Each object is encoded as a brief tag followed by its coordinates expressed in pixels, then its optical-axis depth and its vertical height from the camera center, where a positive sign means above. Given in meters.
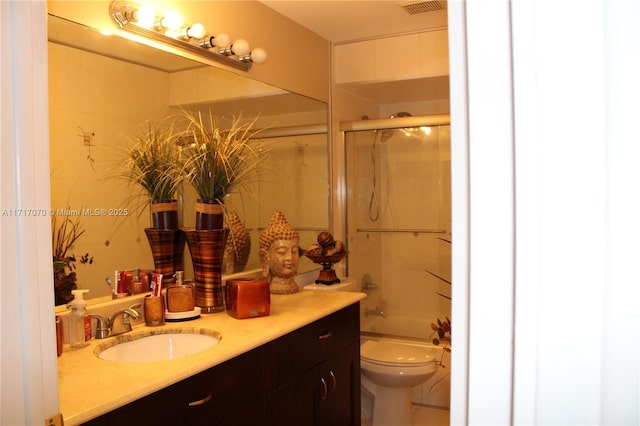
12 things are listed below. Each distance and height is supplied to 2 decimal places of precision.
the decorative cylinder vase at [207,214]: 1.99 -0.06
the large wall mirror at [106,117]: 1.68 +0.30
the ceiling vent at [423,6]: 2.76 +1.05
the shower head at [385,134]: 3.57 +0.44
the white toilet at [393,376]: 2.80 -1.00
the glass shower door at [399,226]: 3.55 -0.21
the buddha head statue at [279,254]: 2.47 -0.28
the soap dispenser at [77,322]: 1.60 -0.39
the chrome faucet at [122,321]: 1.73 -0.42
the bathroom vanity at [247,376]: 1.26 -0.54
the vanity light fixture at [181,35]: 1.86 +0.67
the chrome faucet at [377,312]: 3.64 -0.83
